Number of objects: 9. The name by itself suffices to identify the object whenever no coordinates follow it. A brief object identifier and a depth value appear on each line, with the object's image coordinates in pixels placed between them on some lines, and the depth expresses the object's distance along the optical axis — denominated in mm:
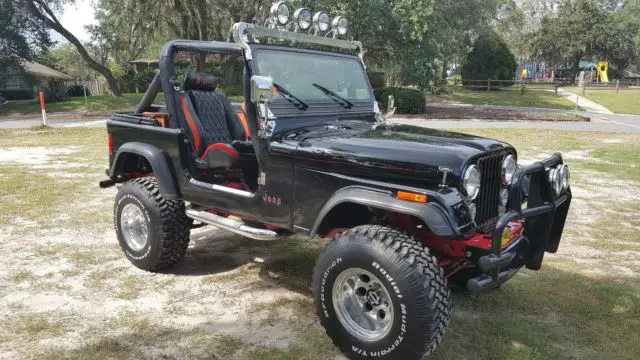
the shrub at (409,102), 22328
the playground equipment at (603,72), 50906
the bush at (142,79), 38625
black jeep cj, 2971
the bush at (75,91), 38700
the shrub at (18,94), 36922
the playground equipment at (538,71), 60219
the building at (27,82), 31781
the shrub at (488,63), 37969
